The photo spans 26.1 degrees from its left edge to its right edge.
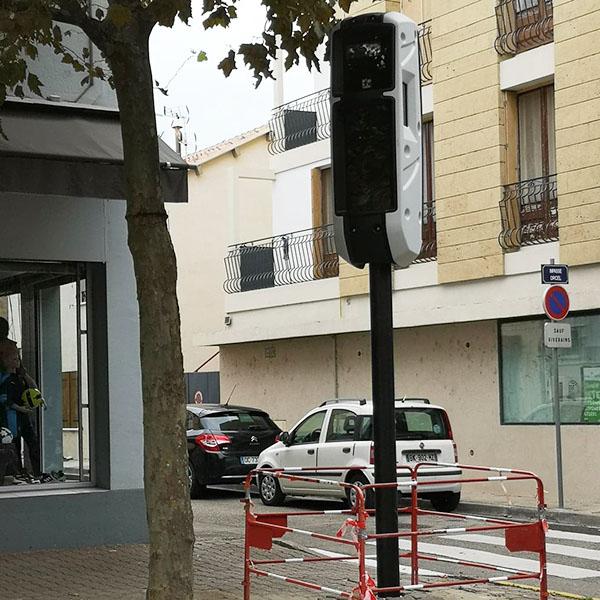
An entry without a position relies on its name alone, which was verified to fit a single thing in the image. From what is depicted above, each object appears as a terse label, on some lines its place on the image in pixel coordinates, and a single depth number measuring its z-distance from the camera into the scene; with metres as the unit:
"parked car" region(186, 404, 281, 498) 21.84
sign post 18.23
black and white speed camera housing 8.23
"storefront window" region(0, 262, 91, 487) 14.09
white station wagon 18.67
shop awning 11.70
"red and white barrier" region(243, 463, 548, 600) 8.26
